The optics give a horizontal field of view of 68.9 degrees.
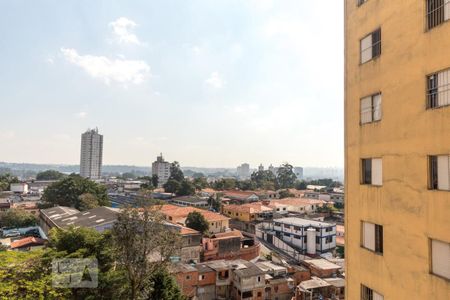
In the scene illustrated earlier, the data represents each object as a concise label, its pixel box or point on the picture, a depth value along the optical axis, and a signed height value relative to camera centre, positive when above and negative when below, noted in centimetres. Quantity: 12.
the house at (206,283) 2542 -884
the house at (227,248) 3262 -808
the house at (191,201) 6225 -621
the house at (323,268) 3017 -899
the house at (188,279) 2448 -826
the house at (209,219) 4204 -640
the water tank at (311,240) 3888 -810
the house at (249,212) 5241 -677
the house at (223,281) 2619 -889
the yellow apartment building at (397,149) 591 +51
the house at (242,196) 7044 -572
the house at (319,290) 2606 -951
